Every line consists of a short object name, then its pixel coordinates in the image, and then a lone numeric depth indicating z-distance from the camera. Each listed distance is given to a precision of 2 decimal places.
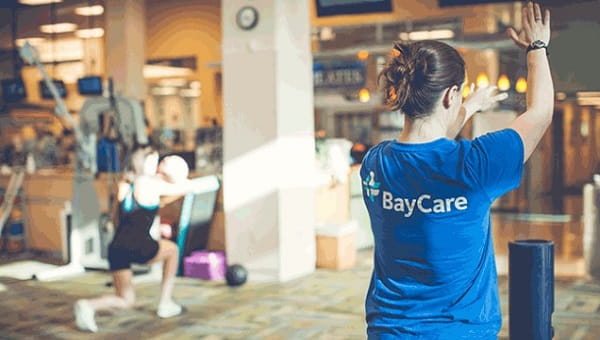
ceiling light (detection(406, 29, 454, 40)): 11.76
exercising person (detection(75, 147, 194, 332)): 5.07
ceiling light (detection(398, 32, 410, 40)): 11.94
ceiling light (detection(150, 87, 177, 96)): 17.15
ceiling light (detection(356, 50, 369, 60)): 11.97
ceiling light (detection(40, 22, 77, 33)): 13.67
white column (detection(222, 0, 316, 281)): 6.59
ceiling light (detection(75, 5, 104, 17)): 12.38
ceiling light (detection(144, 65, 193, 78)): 13.15
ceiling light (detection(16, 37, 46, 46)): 13.80
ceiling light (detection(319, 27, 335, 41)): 12.93
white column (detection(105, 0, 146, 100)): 11.91
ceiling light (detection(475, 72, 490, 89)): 10.65
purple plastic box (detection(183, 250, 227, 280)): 6.84
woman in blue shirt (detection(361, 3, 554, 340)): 1.54
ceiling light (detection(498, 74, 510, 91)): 11.40
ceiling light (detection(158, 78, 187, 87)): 15.52
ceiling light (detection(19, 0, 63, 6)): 11.63
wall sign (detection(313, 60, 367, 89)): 11.83
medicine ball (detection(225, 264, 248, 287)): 6.48
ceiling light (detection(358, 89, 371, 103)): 11.88
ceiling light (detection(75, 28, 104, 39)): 13.13
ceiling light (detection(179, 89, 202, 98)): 17.36
